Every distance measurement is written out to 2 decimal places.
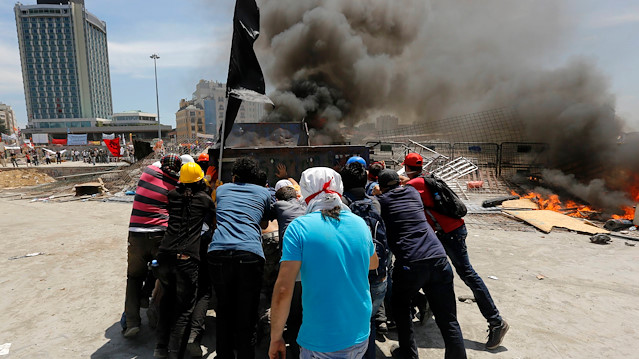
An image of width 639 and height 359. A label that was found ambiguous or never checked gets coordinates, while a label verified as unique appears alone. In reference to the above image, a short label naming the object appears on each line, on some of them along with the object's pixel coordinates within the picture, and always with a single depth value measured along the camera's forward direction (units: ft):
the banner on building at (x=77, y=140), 92.99
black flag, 12.04
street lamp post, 104.22
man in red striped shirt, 9.69
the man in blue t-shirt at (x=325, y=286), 5.13
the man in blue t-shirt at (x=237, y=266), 7.61
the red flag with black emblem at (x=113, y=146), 58.65
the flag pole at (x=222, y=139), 11.14
